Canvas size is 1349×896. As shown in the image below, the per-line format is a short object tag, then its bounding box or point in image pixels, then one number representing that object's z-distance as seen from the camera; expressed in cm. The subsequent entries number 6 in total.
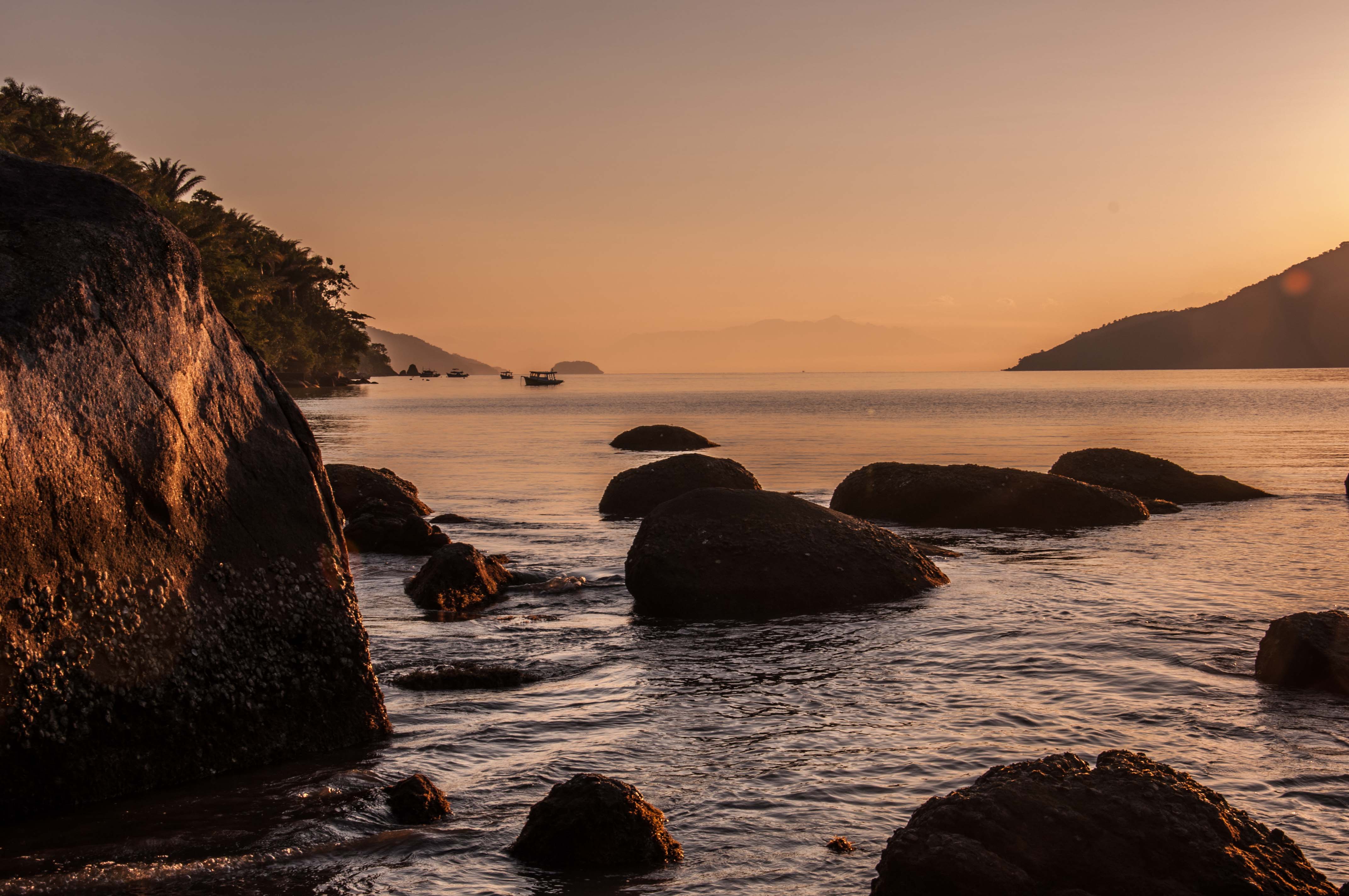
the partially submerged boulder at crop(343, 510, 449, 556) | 1662
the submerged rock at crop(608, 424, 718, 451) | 3922
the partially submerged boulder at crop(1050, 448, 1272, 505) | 2219
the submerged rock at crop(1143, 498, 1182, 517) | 2044
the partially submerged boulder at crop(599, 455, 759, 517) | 1991
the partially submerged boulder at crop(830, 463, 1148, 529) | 1888
